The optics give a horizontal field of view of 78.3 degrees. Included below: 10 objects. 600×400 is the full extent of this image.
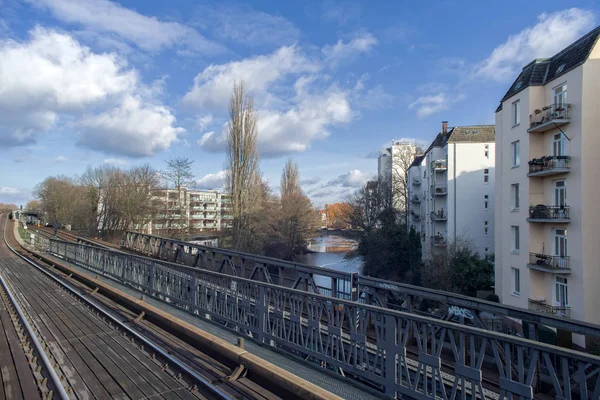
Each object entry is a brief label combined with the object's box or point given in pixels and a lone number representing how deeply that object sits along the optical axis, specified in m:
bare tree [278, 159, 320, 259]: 42.47
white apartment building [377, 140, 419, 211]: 43.03
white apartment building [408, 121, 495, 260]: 30.64
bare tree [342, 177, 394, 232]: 37.59
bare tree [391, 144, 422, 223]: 42.22
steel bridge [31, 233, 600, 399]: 2.58
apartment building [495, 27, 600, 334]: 15.70
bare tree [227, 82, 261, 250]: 35.19
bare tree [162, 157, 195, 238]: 33.56
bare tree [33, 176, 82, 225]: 50.09
